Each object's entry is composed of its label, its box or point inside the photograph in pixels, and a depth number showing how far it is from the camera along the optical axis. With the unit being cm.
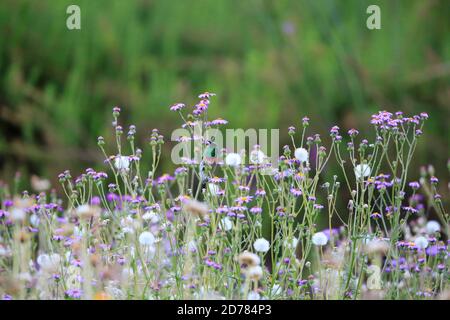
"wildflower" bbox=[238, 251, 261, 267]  204
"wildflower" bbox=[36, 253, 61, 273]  214
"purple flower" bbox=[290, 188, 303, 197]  217
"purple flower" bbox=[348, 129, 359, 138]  219
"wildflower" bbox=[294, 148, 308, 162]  220
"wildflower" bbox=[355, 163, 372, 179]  217
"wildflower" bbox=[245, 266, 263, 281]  206
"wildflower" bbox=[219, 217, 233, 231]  218
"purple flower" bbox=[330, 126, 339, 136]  218
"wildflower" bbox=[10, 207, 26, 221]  214
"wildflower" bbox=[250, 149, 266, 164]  219
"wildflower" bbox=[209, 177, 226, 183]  219
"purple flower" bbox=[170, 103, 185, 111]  218
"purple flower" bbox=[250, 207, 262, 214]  217
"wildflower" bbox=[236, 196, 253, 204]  217
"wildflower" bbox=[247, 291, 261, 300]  211
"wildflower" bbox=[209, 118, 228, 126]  218
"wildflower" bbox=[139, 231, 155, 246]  215
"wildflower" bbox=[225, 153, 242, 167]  221
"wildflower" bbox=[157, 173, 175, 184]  217
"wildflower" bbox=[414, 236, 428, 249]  223
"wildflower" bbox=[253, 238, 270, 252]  216
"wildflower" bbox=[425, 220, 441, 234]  228
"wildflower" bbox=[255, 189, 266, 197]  219
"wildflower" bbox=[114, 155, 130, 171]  219
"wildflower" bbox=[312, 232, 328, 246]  216
